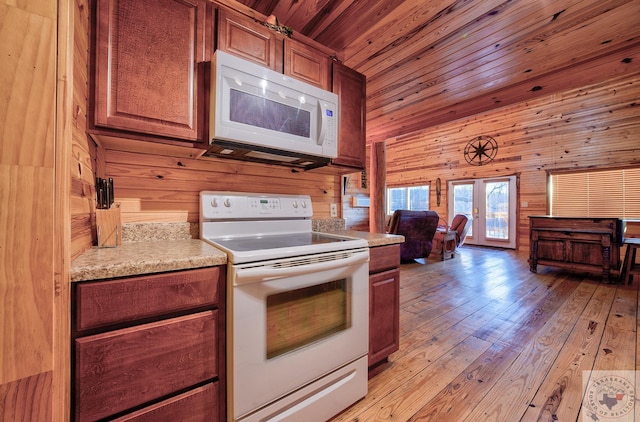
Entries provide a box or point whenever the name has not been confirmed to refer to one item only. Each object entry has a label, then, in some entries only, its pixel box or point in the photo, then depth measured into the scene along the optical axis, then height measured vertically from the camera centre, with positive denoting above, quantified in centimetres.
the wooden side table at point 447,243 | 505 -65
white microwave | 127 +53
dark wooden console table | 340 -46
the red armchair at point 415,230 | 439 -34
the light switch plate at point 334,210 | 221 +0
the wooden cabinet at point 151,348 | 80 -48
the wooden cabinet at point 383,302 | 152 -56
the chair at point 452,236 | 507 -52
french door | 620 +10
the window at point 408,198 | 793 +42
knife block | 116 -8
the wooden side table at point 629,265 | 332 -73
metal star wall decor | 643 +158
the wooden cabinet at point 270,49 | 142 +99
